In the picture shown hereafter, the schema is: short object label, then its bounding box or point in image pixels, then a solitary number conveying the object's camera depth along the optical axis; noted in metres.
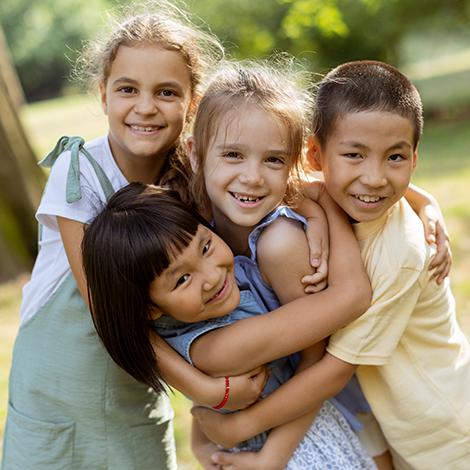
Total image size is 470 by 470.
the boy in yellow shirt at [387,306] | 1.56
